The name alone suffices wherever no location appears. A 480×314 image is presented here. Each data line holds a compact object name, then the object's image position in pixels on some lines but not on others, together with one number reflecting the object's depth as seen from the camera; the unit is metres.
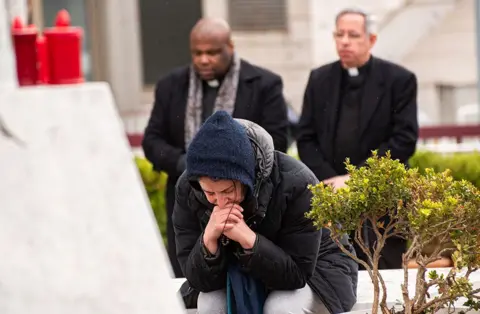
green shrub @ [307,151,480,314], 10.05
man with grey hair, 14.68
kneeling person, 10.42
